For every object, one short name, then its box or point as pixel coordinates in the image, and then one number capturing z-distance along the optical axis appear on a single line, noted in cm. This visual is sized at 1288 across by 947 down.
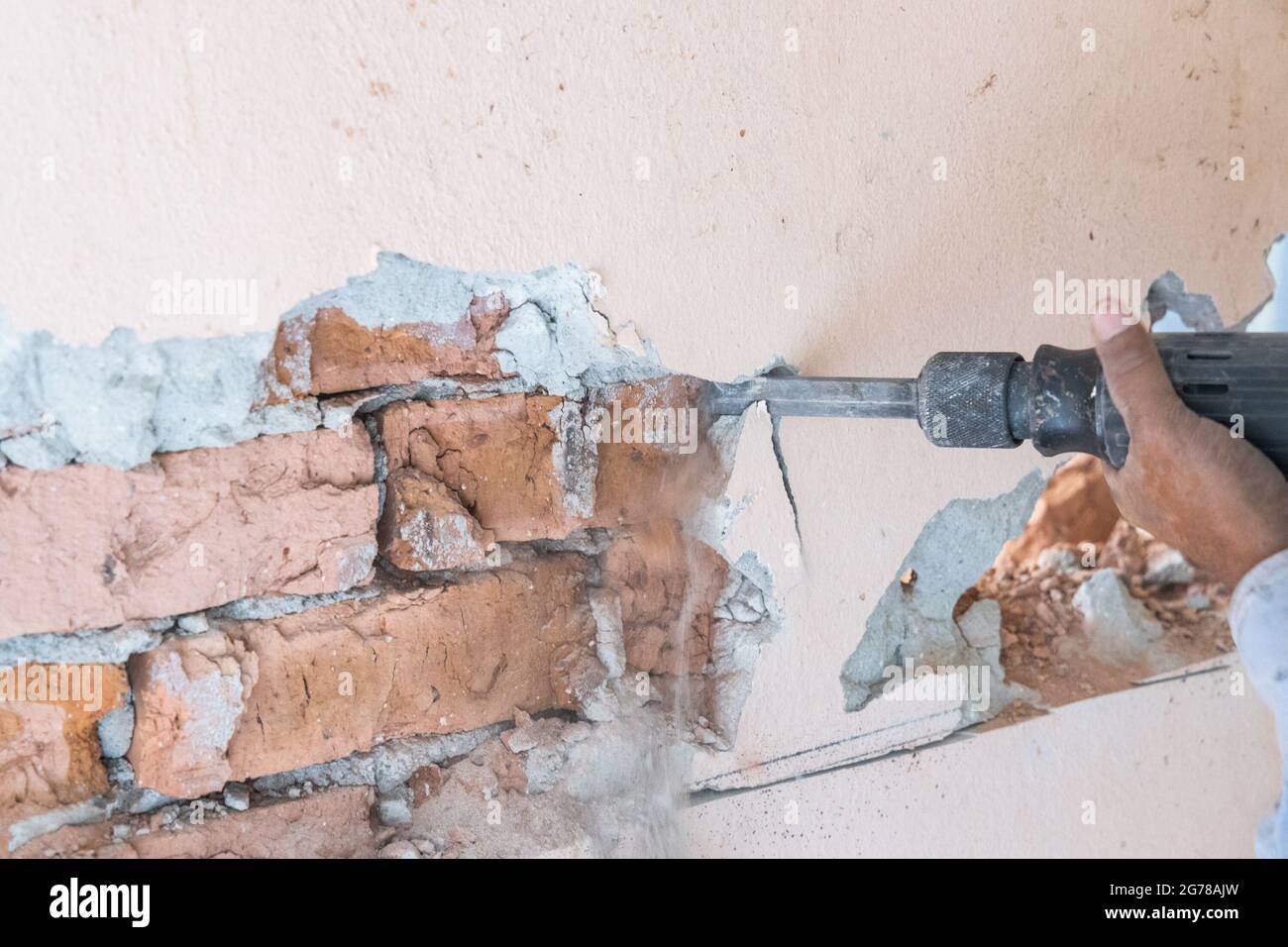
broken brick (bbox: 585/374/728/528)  143
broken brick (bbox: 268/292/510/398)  118
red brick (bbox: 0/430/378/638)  108
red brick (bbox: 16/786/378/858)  113
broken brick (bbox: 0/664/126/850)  110
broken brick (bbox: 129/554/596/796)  117
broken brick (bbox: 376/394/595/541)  130
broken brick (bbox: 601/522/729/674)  152
